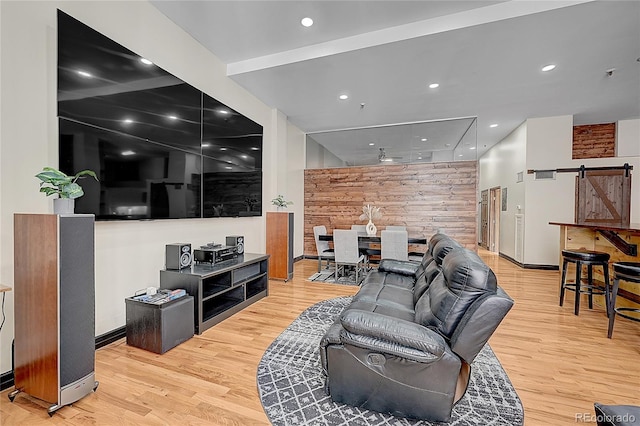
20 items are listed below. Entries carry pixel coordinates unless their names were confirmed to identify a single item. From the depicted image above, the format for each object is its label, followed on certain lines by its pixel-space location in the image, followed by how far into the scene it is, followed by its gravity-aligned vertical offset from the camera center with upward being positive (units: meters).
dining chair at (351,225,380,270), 5.17 -0.78
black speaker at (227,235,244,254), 3.91 -0.47
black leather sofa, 1.52 -0.79
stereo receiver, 3.27 -0.55
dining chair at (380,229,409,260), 4.70 -0.59
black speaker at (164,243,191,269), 2.97 -0.51
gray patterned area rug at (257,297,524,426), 1.66 -1.25
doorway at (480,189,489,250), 8.89 -0.29
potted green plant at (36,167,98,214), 1.70 +0.11
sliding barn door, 5.65 +0.32
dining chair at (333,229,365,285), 4.74 -0.69
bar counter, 3.12 -0.43
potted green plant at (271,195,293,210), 5.17 +0.13
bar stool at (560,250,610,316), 3.16 -0.71
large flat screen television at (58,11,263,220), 2.20 +0.73
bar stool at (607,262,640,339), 2.56 -0.61
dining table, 5.04 -0.56
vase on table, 5.54 -0.40
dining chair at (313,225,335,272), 5.20 -0.80
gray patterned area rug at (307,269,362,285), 4.71 -1.23
